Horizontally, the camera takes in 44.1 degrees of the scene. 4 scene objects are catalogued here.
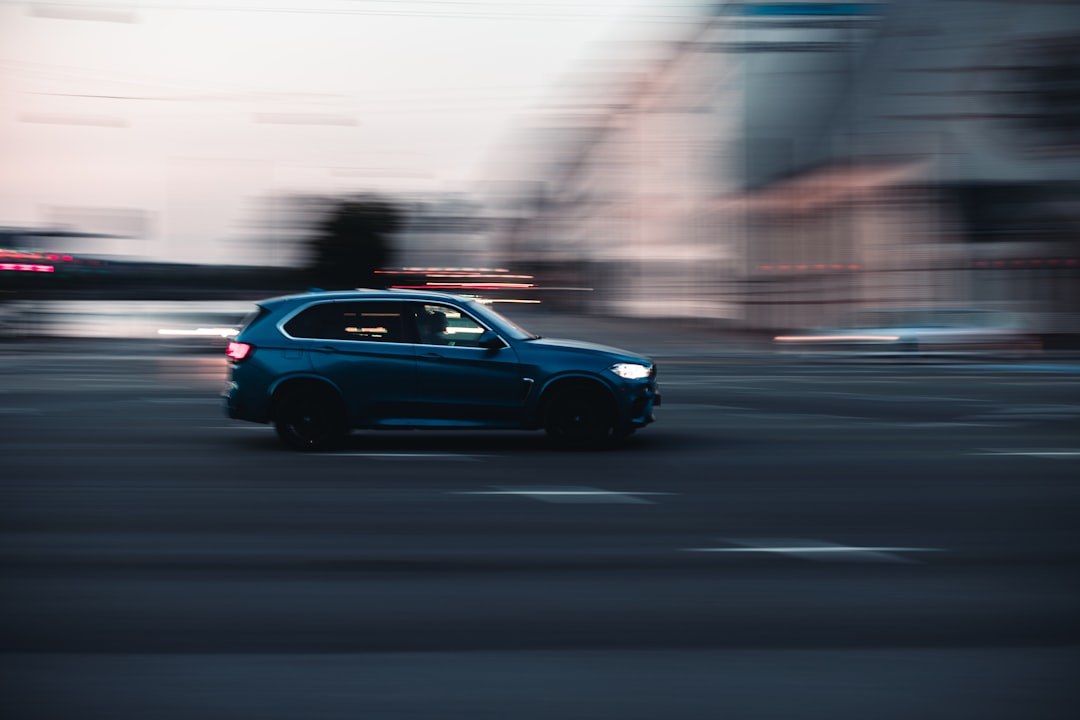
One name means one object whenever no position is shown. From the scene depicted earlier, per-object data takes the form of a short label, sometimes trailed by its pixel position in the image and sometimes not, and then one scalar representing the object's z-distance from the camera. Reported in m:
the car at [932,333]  30.39
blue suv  11.60
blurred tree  71.69
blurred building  42.88
